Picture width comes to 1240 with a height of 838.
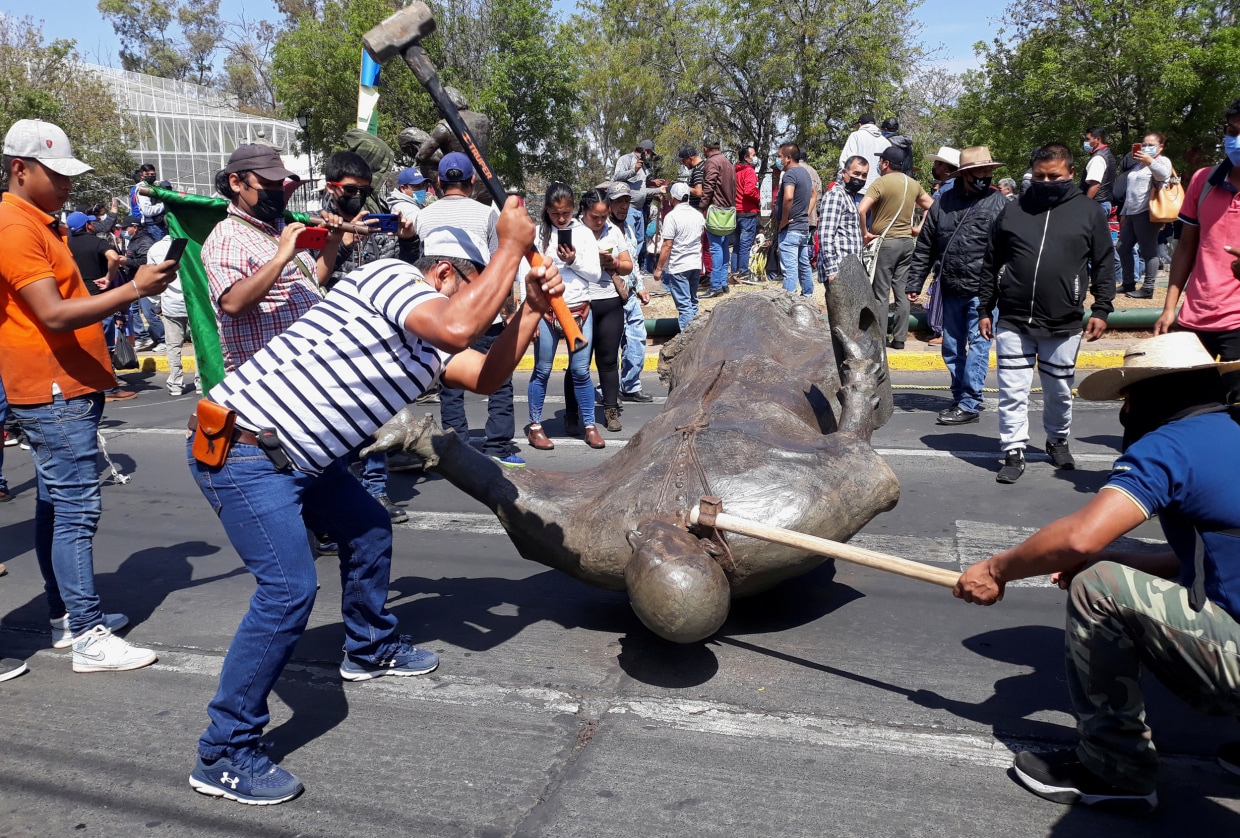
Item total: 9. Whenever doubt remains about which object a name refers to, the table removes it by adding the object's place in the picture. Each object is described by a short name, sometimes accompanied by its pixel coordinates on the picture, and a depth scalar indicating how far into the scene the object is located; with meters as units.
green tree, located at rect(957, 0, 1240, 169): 19.11
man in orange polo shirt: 3.87
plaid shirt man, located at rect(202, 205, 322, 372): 4.11
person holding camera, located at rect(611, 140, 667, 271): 14.15
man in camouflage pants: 2.60
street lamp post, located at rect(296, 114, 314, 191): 32.66
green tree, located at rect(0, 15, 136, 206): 27.23
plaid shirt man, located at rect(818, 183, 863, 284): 10.17
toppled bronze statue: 3.48
